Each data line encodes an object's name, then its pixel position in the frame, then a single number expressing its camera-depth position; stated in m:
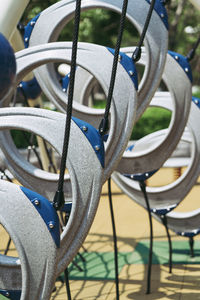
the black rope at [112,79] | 2.87
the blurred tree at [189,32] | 23.77
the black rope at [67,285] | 3.36
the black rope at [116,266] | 4.18
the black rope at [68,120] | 2.47
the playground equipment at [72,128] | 2.49
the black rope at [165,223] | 5.18
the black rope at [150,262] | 4.63
